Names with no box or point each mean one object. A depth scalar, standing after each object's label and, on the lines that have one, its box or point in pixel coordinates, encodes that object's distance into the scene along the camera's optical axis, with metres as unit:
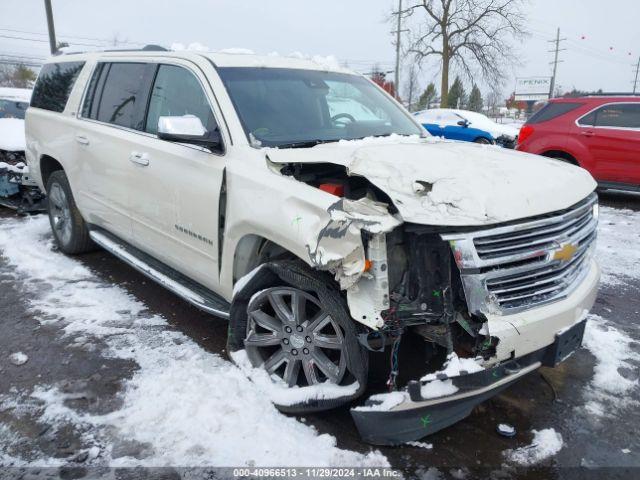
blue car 14.05
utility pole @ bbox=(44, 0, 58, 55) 19.73
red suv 8.24
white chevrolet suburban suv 2.32
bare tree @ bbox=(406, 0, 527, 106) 26.30
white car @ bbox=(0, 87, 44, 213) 7.02
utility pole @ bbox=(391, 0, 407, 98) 30.26
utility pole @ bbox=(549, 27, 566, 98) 58.11
